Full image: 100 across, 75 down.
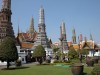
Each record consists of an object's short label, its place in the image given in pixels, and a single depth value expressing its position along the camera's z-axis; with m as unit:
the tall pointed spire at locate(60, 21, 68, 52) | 44.05
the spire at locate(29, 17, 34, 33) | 51.16
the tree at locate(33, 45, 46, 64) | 20.11
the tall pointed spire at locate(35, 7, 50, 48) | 37.34
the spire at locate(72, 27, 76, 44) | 57.95
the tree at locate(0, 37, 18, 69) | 15.27
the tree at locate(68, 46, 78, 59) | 27.51
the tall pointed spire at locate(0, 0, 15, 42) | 29.14
